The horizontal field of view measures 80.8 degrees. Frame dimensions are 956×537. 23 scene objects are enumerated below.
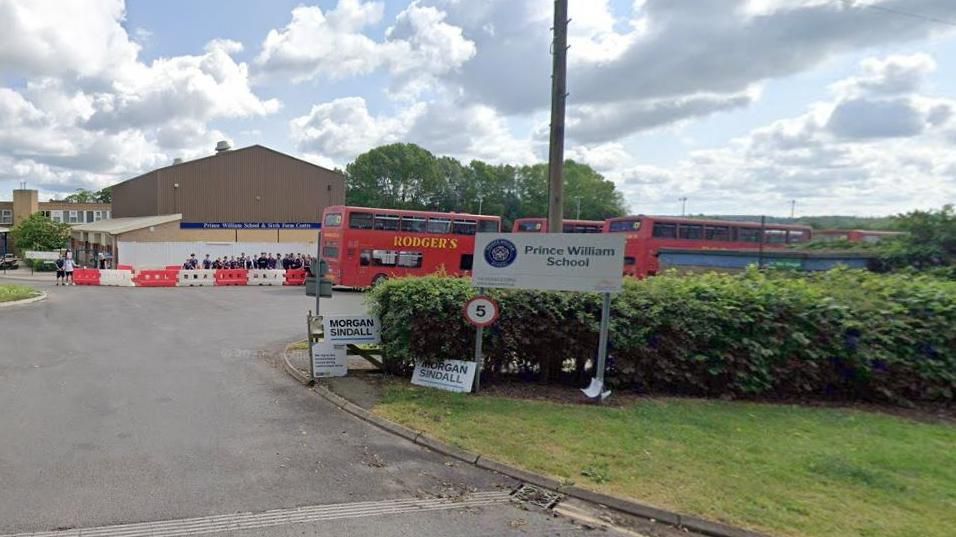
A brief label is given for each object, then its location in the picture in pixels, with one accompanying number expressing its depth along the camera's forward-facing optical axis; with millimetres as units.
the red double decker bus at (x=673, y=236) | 20906
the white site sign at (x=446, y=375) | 7711
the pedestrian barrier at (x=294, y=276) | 27656
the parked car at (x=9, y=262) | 37612
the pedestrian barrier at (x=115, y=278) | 25588
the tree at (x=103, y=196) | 99469
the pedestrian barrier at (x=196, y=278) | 26500
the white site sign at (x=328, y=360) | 8320
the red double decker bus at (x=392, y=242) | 22641
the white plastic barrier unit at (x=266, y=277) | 27578
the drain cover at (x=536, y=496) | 4555
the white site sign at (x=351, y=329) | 8414
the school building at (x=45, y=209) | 63531
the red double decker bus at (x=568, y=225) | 25609
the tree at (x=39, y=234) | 43406
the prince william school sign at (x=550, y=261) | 7227
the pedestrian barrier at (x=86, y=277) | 25453
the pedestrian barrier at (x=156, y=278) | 25750
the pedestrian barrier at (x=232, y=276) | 27020
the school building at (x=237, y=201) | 38312
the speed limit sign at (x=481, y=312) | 7500
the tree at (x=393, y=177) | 78188
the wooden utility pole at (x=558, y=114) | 9156
